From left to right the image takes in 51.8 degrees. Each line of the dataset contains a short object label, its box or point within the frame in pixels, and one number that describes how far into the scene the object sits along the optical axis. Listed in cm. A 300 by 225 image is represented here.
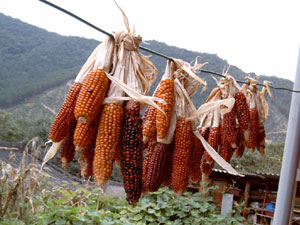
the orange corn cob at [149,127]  131
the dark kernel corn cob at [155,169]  129
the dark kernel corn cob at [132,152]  104
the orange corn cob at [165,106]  126
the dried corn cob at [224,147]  198
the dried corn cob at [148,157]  133
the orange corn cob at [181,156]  131
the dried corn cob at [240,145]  207
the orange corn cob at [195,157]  147
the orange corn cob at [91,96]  98
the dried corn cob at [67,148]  113
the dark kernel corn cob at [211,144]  187
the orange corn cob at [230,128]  189
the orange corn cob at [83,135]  99
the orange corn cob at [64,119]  105
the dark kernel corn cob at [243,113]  197
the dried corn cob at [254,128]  215
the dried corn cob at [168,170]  136
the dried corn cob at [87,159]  107
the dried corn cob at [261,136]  223
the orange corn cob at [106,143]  101
